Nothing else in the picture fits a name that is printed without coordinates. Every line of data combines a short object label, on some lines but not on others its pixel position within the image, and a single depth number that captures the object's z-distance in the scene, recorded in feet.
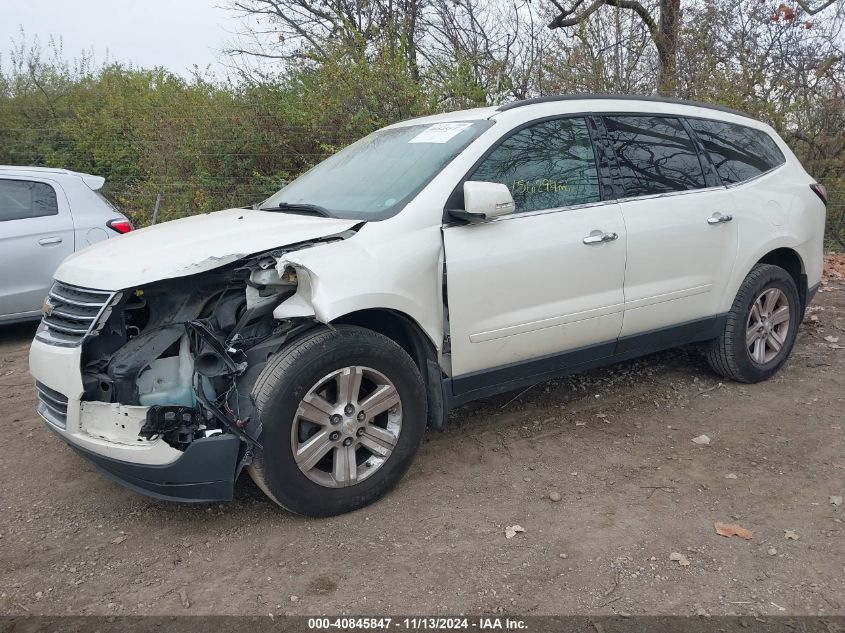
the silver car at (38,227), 20.84
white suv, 10.22
